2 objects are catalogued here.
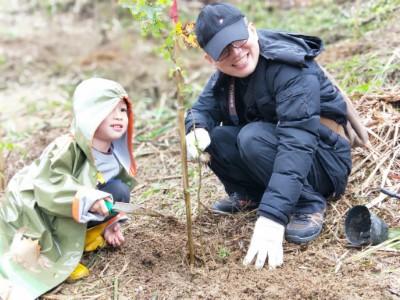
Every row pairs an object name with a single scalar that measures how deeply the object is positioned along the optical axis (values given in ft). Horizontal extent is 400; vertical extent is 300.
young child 7.54
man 7.89
